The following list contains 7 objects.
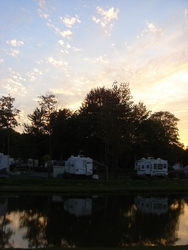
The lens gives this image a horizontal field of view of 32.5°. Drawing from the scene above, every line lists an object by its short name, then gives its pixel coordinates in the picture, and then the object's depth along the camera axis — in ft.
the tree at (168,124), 248.11
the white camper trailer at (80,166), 148.36
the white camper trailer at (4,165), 131.03
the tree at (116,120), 160.56
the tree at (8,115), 161.89
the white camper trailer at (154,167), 169.07
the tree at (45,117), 159.63
